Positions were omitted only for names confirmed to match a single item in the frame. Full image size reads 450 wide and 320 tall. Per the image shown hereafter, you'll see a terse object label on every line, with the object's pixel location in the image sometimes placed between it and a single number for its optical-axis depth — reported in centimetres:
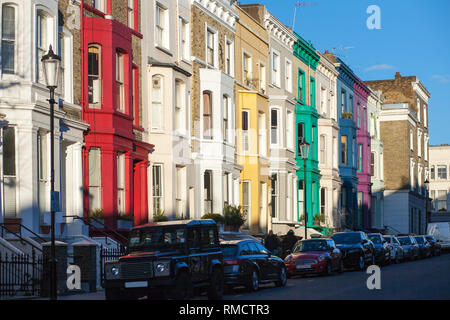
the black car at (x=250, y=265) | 2516
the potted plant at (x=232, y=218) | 3906
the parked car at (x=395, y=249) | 4397
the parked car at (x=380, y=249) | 4062
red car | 3198
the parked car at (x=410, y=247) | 4856
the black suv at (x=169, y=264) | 2075
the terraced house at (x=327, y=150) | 5559
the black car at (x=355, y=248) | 3603
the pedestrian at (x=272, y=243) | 3866
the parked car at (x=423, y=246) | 5235
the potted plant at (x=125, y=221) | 3068
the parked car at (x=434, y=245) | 5628
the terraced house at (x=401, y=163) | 7731
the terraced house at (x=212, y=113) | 3812
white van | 6412
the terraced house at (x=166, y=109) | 3425
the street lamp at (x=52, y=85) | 2120
